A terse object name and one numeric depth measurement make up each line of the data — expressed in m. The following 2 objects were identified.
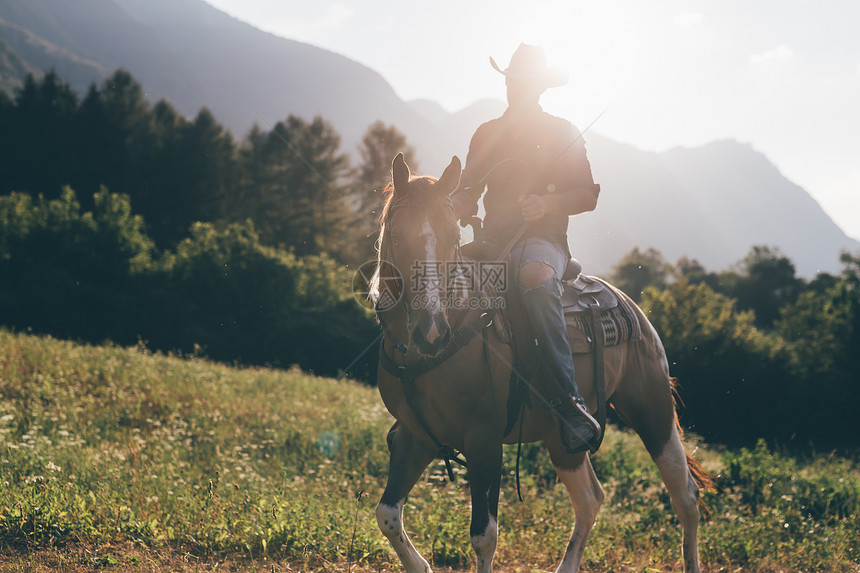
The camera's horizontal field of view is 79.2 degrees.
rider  3.50
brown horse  2.80
